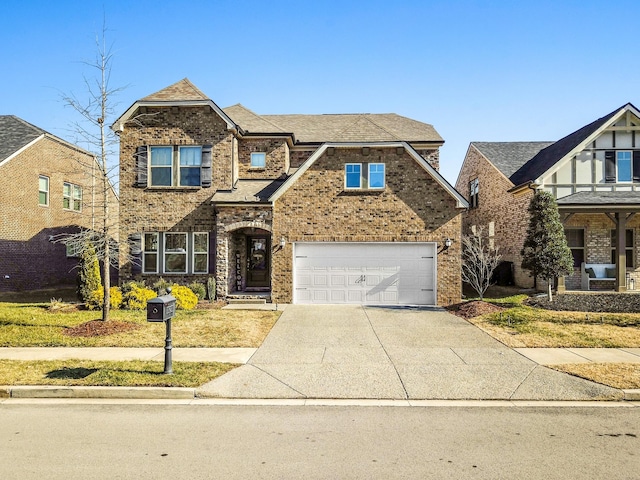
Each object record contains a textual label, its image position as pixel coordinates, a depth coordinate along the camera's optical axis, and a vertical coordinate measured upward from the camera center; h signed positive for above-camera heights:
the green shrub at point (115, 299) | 14.95 -2.14
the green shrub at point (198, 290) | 16.50 -2.02
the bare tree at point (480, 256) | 16.65 -0.89
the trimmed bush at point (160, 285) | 16.39 -1.82
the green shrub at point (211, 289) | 16.67 -2.01
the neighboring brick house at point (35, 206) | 20.06 +1.54
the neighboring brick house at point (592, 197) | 18.45 +1.77
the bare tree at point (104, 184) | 12.23 +1.55
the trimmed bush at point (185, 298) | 15.03 -2.15
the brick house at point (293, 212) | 16.67 +0.95
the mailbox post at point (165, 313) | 7.71 -1.36
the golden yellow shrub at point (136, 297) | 15.02 -2.12
